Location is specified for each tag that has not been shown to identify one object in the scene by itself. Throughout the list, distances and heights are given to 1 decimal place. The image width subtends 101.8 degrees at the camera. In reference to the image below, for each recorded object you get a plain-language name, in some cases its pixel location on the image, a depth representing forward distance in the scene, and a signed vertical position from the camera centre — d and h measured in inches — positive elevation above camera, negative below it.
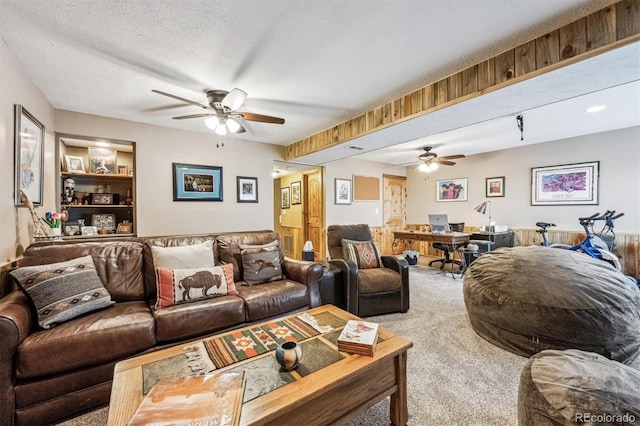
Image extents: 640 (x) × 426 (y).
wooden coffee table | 40.5 -30.3
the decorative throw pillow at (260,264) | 104.3 -21.9
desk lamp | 192.8 +0.6
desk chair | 199.4 -29.7
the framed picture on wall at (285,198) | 267.3 +13.4
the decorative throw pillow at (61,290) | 65.8 -21.0
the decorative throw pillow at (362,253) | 130.8 -22.2
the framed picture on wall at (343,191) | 227.1 +17.1
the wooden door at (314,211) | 223.3 -0.6
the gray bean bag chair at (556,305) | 76.2 -30.4
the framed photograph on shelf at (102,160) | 139.7 +28.3
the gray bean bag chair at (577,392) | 37.9 -29.5
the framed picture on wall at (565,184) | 178.7 +17.4
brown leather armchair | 112.2 -34.6
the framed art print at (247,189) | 173.2 +14.9
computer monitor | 202.2 -10.8
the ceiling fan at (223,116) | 100.7 +38.5
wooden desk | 183.3 -20.5
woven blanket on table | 52.4 -30.1
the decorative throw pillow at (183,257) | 91.0 -16.4
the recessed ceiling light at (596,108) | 129.6 +50.6
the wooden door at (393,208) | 265.6 +1.7
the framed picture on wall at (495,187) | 220.7 +19.1
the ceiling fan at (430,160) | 204.2 +39.5
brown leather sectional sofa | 56.8 -30.6
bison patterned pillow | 82.7 -24.3
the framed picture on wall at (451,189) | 243.5 +19.0
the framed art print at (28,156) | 81.5 +19.8
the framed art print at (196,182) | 151.9 +17.6
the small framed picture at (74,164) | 131.4 +25.0
